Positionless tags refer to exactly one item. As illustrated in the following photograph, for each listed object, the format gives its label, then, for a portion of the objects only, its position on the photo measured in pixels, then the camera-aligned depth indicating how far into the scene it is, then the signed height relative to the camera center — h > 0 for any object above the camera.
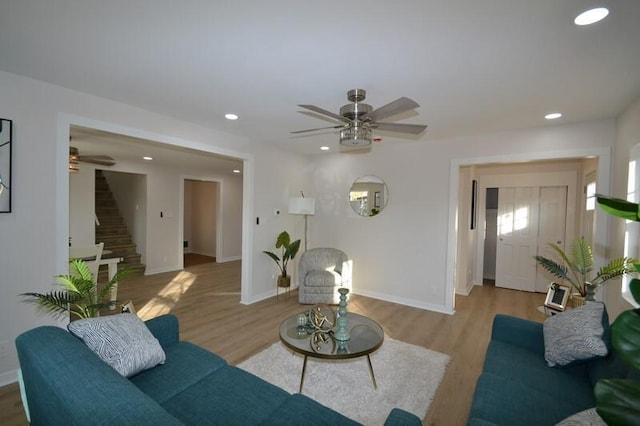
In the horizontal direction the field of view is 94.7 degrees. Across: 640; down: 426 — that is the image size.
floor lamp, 4.88 +0.00
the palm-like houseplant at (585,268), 2.69 -0.59
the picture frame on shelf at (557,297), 3.43 -1.01
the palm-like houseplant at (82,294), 2.06 -0.68
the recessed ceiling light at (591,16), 1.47 +1.01
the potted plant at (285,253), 4.76 -0.78
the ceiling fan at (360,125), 2.35 +0.67
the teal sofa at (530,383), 1.49 -1.03
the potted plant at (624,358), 0.75 -0.38
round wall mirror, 4.88 +0.21
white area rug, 2.20 -1.48
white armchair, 4.38 -1.04
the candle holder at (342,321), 2.41 -0.96
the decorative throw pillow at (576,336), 1.80 -0.80
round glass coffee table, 2.18 -1.08
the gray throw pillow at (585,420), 1.06 -0.78
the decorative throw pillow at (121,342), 1.59 -0.79
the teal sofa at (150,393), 1.10 -0.94
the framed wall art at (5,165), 2.30 +0.28
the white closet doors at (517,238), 5.44 -0.51
